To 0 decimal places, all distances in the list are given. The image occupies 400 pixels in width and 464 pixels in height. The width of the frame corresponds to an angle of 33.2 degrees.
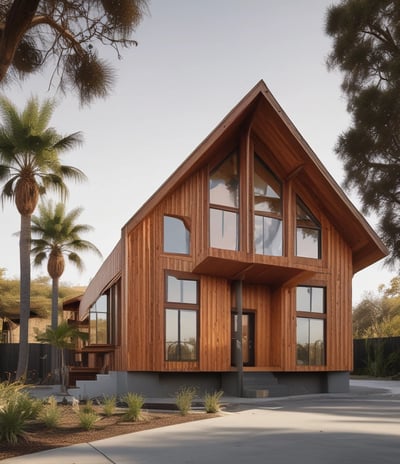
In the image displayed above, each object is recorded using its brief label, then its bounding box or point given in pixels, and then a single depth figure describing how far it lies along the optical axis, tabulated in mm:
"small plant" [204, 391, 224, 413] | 12453
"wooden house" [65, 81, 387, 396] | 17484
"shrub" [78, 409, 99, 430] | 9805
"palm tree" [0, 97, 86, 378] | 23953
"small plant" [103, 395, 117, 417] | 11672
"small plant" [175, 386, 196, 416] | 12109
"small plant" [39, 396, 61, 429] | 9922
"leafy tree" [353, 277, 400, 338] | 51188
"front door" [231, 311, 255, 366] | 19562
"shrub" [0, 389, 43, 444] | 8539
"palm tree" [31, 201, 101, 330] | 30188
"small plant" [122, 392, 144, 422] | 10984
